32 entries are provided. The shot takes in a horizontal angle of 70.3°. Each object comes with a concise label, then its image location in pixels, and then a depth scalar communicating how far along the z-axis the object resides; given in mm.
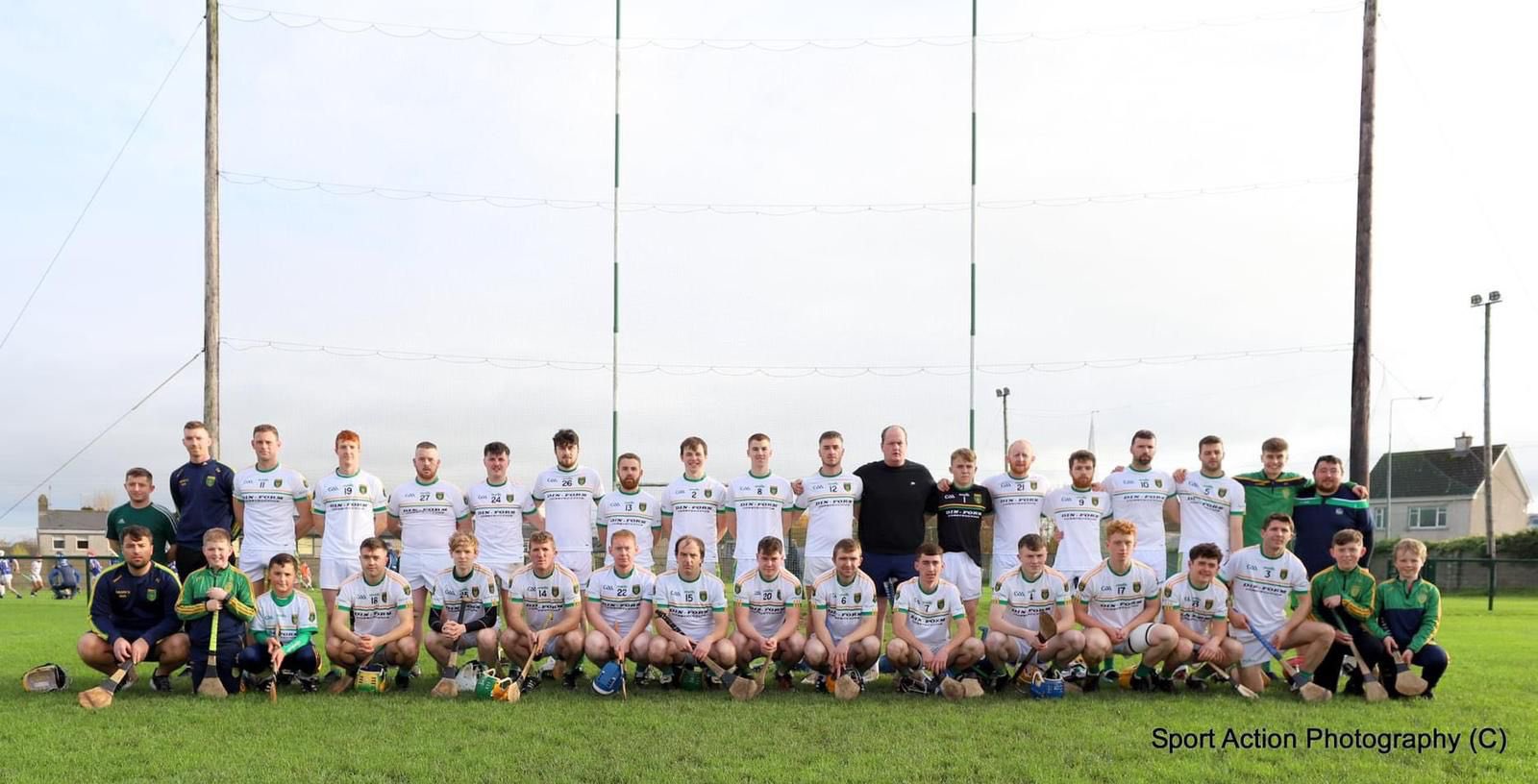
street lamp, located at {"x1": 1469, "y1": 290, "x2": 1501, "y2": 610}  28950
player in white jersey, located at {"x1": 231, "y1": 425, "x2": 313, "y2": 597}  8133
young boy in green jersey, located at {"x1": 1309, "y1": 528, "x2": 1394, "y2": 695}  7117
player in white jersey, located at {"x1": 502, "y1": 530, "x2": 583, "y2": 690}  7328
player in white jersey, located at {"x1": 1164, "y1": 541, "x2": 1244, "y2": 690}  7199
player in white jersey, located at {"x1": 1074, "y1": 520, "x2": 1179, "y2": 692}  7184
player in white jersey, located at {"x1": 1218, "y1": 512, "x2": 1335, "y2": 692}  7305
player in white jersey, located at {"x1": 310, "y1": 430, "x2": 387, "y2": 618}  8008
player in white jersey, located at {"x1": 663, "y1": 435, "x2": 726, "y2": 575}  8266
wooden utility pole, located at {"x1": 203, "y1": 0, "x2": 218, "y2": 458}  13023
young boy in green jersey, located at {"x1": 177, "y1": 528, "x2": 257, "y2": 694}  7074
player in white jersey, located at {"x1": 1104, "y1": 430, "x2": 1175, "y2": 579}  8141
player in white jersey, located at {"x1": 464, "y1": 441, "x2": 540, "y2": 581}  8250
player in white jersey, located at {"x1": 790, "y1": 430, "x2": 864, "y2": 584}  8086
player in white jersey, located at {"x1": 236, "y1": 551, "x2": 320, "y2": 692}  7055
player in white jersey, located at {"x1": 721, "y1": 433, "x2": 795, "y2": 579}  8148
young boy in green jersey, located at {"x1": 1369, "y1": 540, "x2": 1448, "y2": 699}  7023
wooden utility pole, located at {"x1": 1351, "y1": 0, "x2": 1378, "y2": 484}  11672
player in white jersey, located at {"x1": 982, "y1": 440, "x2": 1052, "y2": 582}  8023
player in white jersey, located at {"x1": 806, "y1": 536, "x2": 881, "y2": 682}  7195
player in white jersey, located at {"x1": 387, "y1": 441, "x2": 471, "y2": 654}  8031
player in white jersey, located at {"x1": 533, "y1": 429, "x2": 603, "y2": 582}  8281
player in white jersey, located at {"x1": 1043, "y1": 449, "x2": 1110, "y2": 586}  8039
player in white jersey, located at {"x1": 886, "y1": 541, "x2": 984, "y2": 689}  7109
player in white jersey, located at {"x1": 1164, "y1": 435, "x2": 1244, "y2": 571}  8188
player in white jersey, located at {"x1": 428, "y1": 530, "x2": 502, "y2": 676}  7297
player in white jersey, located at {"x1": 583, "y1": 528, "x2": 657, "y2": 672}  7516
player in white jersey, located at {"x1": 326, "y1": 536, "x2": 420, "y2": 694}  7191
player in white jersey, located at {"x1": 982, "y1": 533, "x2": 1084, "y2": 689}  7160
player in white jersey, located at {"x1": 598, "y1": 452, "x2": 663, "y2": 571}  8219
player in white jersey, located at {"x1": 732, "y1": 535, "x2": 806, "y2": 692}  7281
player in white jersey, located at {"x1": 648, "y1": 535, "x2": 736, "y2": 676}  7332
